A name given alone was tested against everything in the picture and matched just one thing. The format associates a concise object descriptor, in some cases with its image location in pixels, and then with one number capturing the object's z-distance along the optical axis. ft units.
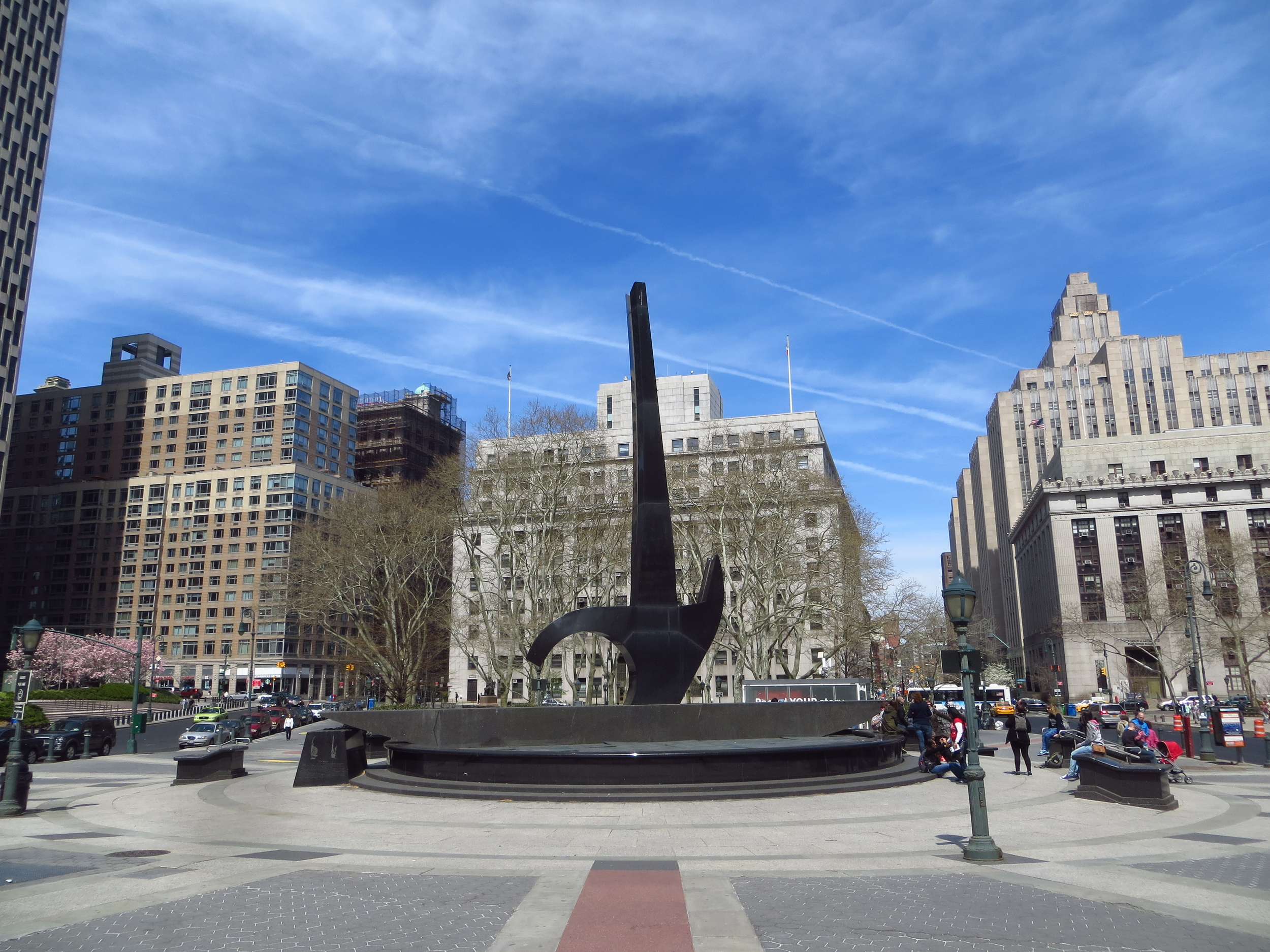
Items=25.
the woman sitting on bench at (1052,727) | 86.22
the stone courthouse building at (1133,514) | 242.99
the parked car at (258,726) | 143.43
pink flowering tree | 274.57
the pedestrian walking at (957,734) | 72.90
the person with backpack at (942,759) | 68.08
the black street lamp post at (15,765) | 51.65
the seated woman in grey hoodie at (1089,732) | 66.80
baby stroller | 71.10
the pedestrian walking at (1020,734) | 71.51
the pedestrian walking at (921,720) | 75.51
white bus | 221.66
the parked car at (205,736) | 116.78
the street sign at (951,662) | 37.81
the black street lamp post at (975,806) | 35.86
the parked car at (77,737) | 100.01
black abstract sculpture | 72.69
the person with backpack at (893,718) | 81.56
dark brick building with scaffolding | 442.91
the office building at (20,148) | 272.10
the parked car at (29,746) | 87.15
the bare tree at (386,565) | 162.30
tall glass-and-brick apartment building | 372.42
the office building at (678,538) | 163.02
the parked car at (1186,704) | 163.63
